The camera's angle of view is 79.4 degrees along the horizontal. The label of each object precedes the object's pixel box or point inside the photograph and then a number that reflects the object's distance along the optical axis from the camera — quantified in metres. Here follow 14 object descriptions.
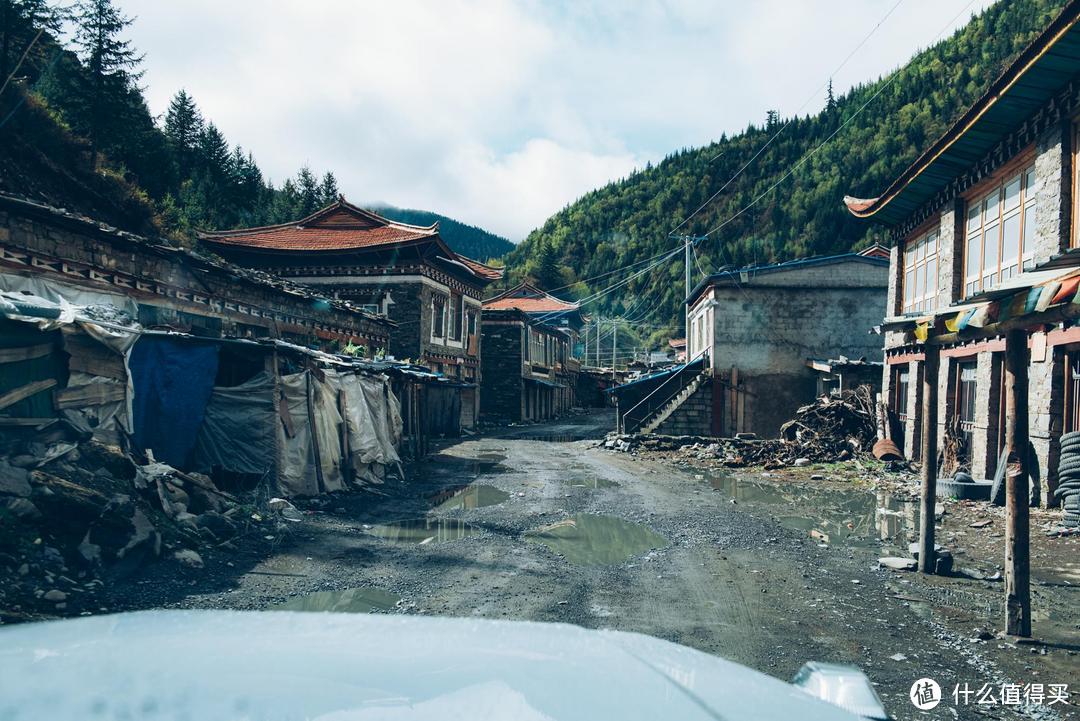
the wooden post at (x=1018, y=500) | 5.11
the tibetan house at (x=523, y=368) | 33.31
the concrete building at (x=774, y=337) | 21.19
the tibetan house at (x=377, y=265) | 23.83
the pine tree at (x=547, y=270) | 77.25
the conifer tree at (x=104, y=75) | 30.61
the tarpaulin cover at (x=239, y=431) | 9.77
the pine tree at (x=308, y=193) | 50.41
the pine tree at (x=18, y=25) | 26.80
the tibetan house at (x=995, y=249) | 6.29
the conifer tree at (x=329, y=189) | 57.56
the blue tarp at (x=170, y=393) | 9.29
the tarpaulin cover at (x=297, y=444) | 10.12
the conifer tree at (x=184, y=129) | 45.81
